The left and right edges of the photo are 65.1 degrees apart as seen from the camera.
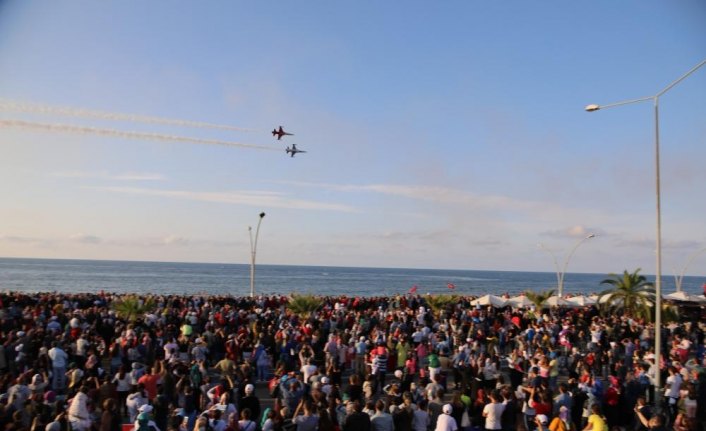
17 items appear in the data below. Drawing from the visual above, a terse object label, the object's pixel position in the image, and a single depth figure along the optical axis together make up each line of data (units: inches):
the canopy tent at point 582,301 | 1180.1
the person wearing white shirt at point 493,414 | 397.4
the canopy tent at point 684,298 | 1299.2
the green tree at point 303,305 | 1032.2
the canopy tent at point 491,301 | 1143.2
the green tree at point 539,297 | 1144.8
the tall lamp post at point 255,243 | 1509.7
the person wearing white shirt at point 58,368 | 526.6
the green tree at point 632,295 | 1140.5
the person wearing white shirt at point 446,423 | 360.2
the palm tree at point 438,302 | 1149.7
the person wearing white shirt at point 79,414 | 358.6
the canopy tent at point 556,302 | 1138.9
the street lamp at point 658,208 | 565.3
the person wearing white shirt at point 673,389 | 505.7
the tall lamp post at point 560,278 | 1319.4
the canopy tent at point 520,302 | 1167.0
